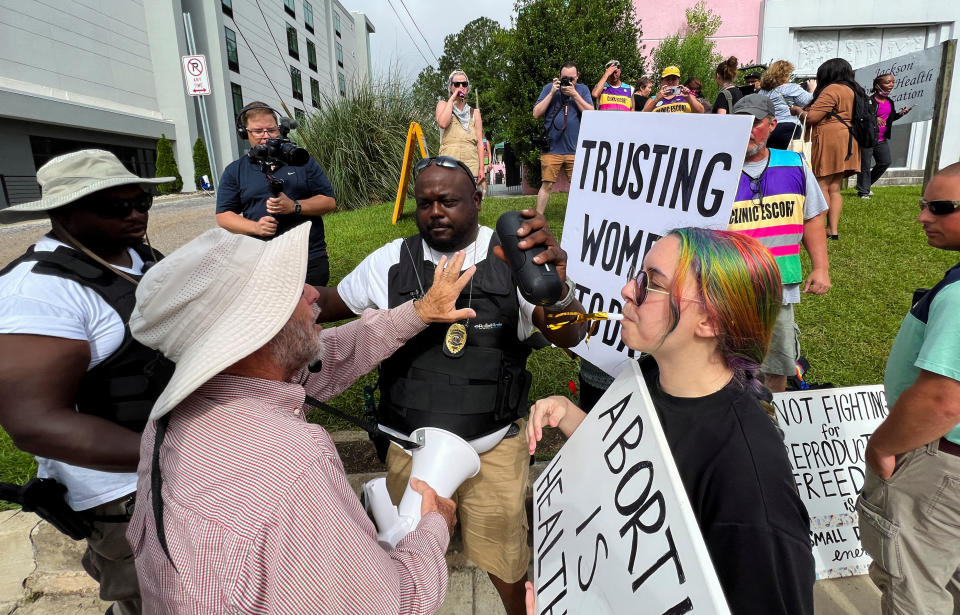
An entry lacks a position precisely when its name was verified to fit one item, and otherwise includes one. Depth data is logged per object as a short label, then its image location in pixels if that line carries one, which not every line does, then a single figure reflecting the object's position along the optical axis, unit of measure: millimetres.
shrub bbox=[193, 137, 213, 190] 25995
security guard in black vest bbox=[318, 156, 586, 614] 2037
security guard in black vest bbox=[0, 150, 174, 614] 1471
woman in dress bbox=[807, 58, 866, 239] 6215
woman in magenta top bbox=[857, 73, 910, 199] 8336
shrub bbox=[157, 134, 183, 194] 24703
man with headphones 3637
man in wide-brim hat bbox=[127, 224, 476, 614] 960
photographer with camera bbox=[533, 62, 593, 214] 6984
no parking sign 8094
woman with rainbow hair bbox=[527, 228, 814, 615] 1069
